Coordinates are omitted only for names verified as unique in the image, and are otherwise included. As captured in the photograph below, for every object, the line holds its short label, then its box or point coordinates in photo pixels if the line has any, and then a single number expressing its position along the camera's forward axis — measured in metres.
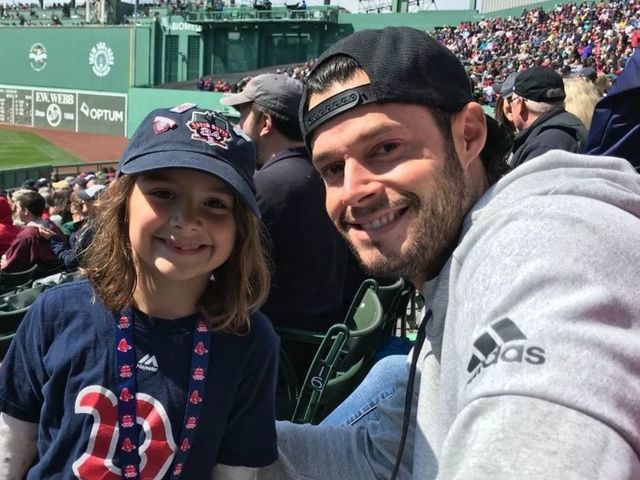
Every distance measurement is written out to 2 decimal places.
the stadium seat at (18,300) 3.56
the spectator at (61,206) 8.32
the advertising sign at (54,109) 38.09
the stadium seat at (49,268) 5.61
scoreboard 39.75
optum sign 35.66
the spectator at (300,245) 2.67
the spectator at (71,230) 5.16
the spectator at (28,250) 5.53
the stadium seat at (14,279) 5.28
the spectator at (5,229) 5.89
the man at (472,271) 0.69
